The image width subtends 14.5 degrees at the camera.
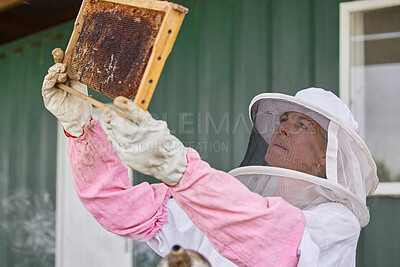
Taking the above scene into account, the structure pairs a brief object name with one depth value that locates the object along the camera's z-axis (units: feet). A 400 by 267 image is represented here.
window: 16.79
